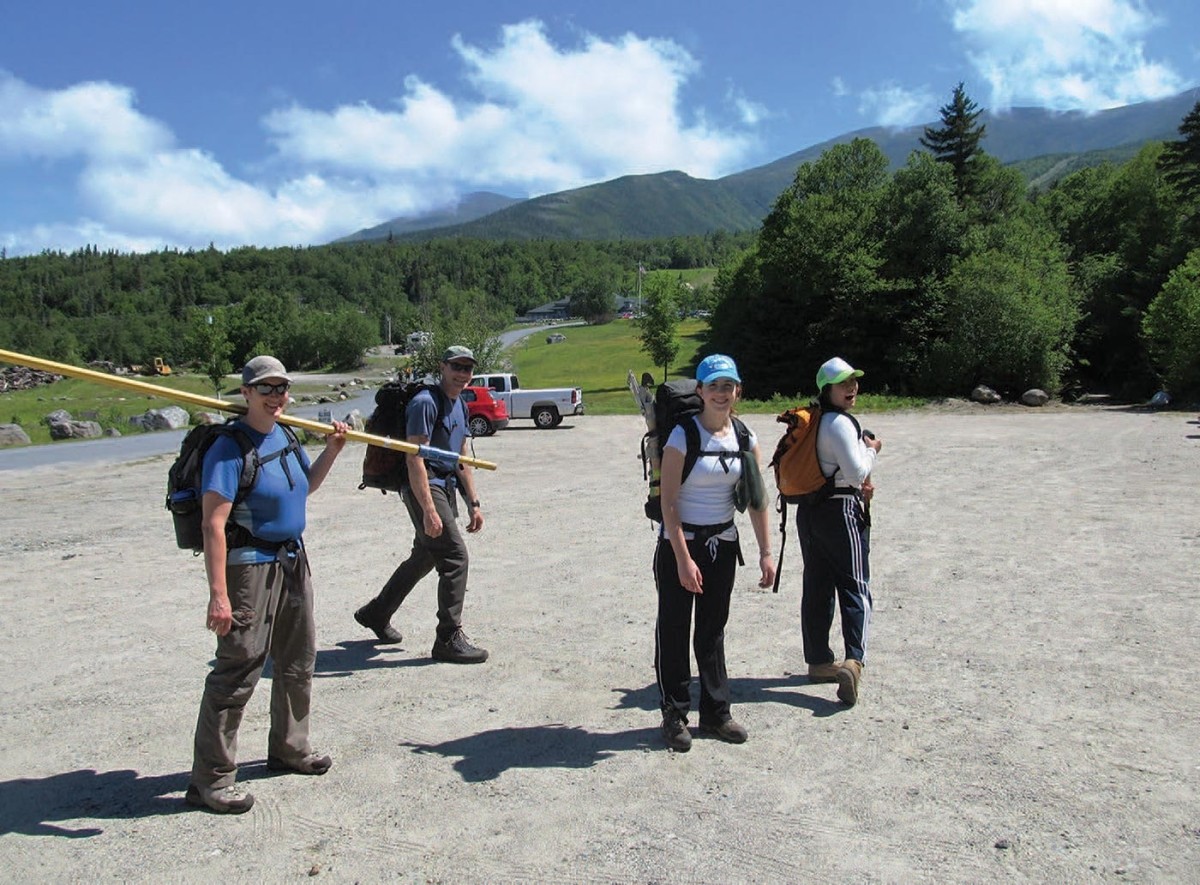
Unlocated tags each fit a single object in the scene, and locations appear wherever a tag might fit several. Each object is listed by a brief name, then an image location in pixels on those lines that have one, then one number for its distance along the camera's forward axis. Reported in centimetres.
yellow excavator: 9738
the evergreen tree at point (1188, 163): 4531
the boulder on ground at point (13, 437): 2947
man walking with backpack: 570
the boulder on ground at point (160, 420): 3669
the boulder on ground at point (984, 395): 3272
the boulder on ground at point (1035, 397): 3130
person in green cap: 507
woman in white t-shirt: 434
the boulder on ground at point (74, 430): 3253
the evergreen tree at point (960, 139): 5412
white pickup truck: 2841
